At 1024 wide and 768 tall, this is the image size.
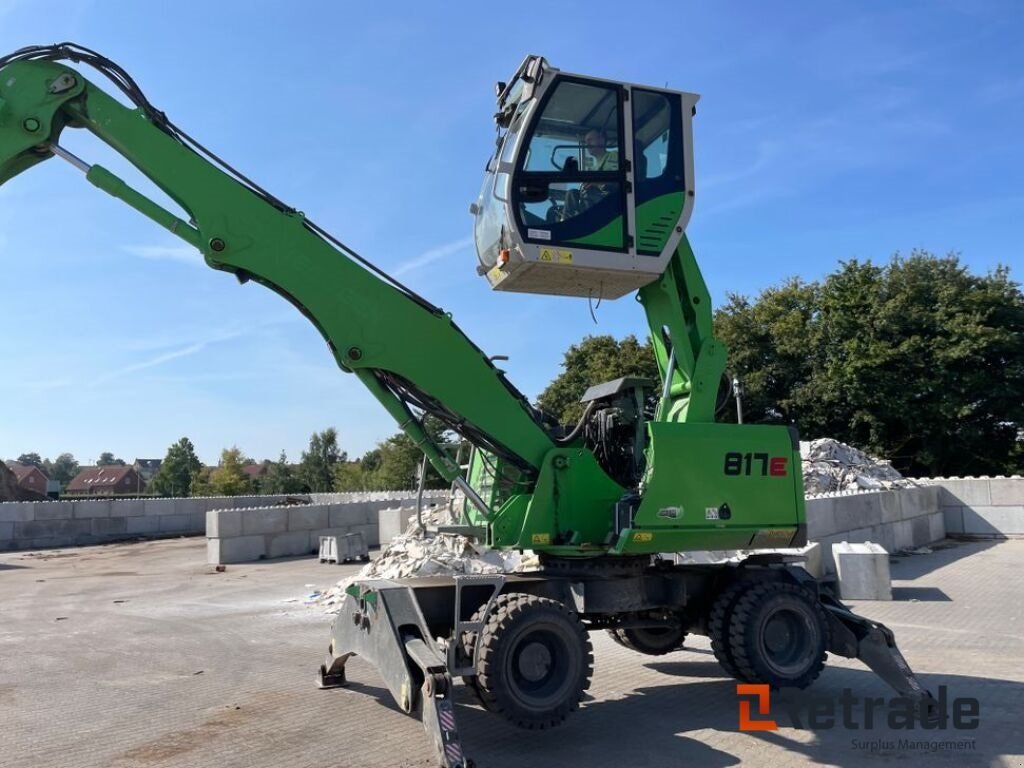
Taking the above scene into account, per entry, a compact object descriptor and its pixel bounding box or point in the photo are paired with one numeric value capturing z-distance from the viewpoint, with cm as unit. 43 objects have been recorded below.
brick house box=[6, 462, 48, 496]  10029
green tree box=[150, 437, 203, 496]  8175
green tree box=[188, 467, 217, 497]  7239
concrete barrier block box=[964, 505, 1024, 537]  2073
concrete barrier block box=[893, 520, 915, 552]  1794
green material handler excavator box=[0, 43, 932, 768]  619
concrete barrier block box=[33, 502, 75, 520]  2541
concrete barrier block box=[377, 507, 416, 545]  1970
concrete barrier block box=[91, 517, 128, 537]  2661
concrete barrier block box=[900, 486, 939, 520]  1873
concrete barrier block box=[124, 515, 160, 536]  2745
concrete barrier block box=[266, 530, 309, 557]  2003
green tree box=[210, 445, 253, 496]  6919
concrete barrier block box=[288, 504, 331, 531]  2061
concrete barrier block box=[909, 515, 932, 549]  1906
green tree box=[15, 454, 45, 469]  16175
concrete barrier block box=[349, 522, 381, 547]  2222
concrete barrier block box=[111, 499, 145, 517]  2737
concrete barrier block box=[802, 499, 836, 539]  1472
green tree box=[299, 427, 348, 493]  8406
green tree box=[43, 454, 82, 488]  15786
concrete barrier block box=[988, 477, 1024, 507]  2070
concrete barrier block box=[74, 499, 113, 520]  2627
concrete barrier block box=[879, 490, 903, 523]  1742
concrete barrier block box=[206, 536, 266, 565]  1905
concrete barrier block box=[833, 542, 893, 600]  1239
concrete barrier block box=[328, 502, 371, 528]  2183
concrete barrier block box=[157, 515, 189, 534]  2827
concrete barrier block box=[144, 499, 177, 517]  2812
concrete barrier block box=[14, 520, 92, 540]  2500
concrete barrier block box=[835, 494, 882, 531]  1575
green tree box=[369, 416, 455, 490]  5947
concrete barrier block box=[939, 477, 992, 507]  2133
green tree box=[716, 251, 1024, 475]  3128
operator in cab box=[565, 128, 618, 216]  658
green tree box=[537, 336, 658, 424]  4022
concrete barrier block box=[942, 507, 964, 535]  2159
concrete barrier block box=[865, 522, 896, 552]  1697
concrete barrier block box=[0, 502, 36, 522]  2481
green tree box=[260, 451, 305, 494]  7612
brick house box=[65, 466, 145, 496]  11894
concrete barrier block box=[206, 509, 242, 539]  1903
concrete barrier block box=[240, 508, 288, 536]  1953
